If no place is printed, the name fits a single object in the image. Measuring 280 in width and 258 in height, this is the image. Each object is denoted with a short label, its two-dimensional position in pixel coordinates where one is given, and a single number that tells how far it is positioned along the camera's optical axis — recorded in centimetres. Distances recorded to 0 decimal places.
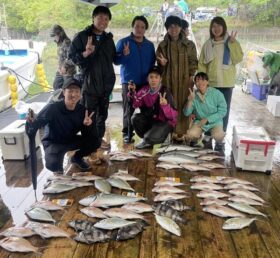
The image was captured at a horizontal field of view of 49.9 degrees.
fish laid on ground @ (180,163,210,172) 310
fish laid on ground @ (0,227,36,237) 200
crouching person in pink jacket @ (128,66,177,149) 348
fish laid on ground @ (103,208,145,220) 219
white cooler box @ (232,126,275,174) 299
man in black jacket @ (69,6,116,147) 331
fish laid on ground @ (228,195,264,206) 246
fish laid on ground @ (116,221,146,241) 202
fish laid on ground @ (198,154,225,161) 330
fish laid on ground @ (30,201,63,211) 234
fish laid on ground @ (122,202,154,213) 229
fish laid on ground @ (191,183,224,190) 268
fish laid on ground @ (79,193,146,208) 237
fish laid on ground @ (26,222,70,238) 201
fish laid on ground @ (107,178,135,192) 267
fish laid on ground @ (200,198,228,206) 241
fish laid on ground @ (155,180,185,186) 272
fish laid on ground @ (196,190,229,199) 255
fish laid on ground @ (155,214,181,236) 207
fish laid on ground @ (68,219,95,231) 209
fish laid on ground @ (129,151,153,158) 344
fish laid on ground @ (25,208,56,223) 219
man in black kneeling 279
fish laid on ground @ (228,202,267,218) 231
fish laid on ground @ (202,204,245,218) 228
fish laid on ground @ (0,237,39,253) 187
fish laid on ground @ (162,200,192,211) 237
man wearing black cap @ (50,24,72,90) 450
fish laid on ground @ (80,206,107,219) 223
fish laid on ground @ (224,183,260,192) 268
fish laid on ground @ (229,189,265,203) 252
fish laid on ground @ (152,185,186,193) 261
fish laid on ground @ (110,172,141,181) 284
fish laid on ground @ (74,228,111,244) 199
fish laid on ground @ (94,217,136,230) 208
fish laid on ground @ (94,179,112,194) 260
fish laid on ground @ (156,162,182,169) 313
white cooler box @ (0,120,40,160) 335
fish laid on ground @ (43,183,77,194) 262
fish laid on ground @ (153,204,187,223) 223
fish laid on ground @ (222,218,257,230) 214
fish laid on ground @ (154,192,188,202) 247
